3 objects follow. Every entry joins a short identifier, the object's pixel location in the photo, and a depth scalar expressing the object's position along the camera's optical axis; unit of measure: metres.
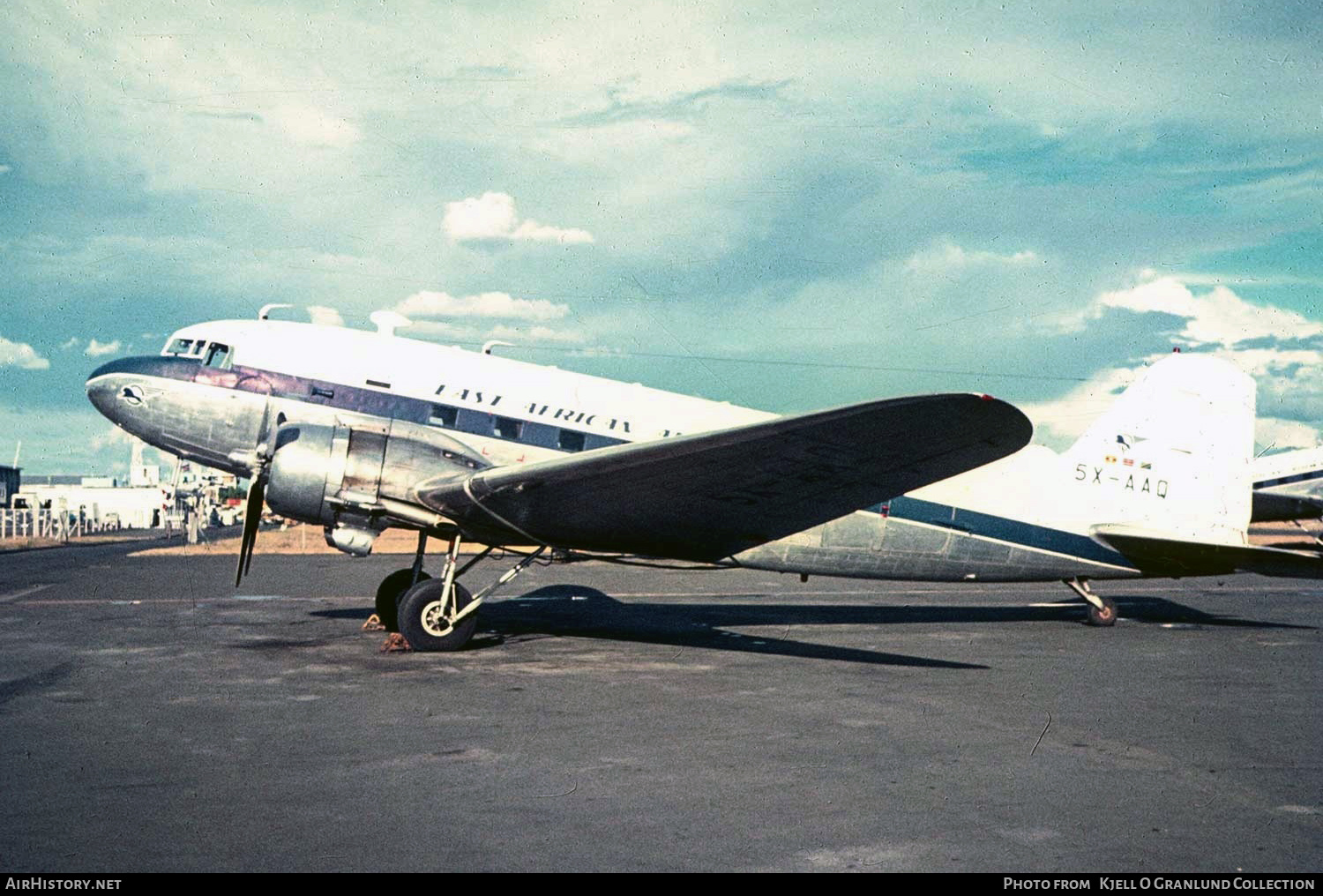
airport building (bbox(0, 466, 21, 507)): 113.84
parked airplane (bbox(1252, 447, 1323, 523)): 33.00
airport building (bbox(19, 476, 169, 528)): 99.59
